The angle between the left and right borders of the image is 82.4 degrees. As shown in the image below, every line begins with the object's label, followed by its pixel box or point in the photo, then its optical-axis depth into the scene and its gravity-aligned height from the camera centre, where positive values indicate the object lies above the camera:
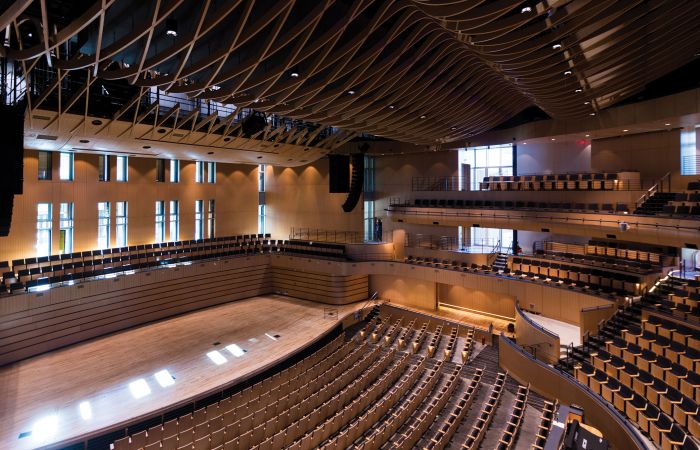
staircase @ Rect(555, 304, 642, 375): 11.08 -3.40
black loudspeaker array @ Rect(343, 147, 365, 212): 23.78 +2.37
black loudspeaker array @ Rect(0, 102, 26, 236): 8.54 +1.32
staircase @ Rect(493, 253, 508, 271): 19.39 -2.12
